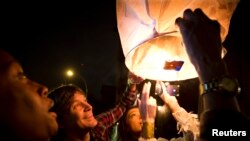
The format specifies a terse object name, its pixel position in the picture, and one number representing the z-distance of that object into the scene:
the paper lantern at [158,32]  0.48
